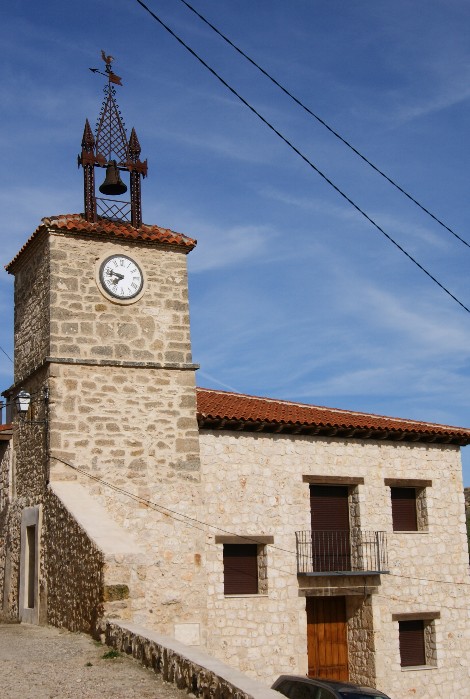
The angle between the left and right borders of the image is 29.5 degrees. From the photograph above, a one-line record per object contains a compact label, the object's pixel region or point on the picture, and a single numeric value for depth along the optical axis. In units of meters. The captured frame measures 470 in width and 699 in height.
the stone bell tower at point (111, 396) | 15.87
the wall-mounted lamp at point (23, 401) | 16.34
